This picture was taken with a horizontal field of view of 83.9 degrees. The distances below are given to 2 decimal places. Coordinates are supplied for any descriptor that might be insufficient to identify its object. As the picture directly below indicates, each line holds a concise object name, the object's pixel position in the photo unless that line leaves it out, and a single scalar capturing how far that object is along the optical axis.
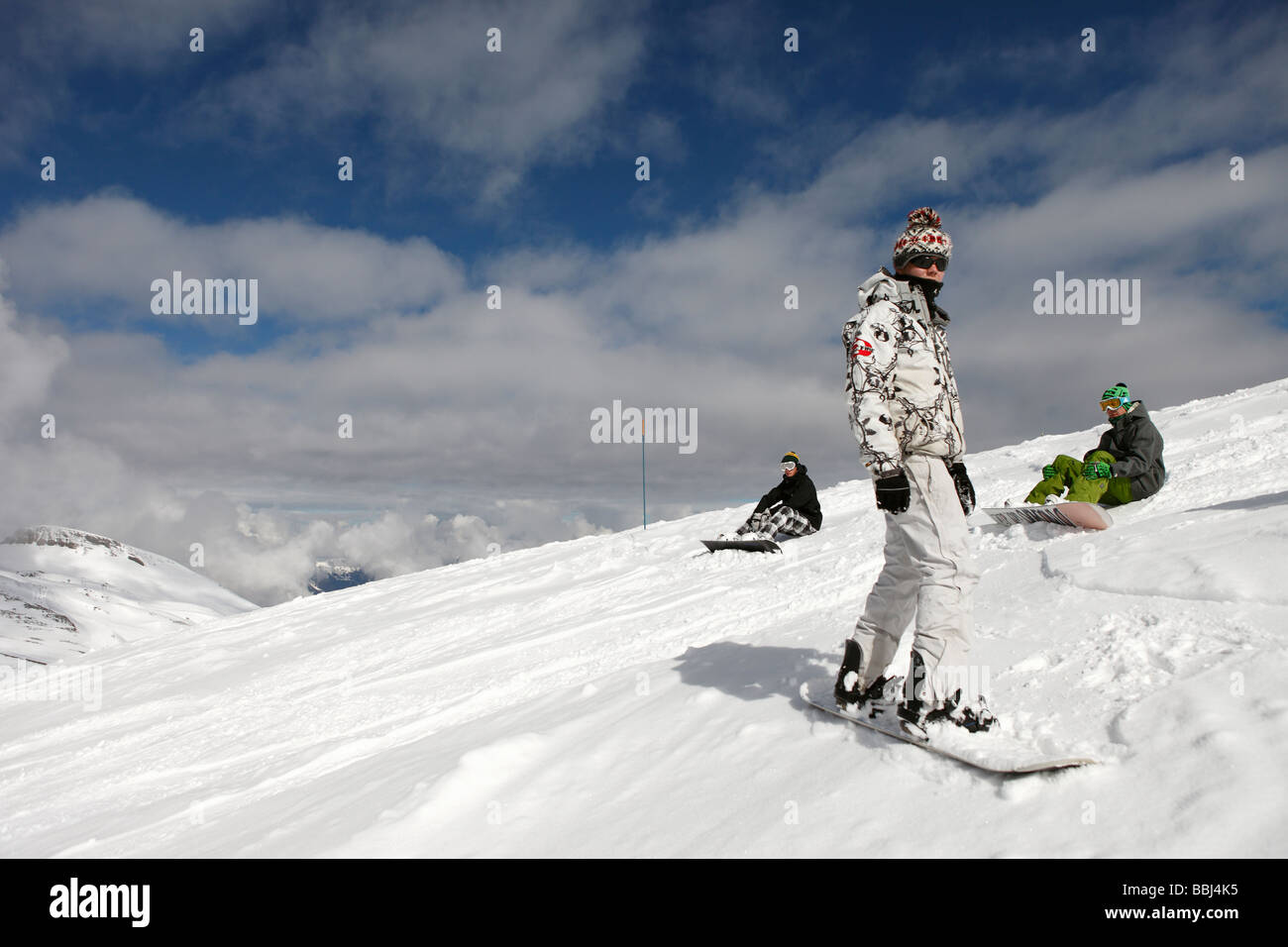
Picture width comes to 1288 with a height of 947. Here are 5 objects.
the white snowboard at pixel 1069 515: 6.78
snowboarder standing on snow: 3.22
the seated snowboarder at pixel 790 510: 11.36
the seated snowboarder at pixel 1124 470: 7.82
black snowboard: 10.41
